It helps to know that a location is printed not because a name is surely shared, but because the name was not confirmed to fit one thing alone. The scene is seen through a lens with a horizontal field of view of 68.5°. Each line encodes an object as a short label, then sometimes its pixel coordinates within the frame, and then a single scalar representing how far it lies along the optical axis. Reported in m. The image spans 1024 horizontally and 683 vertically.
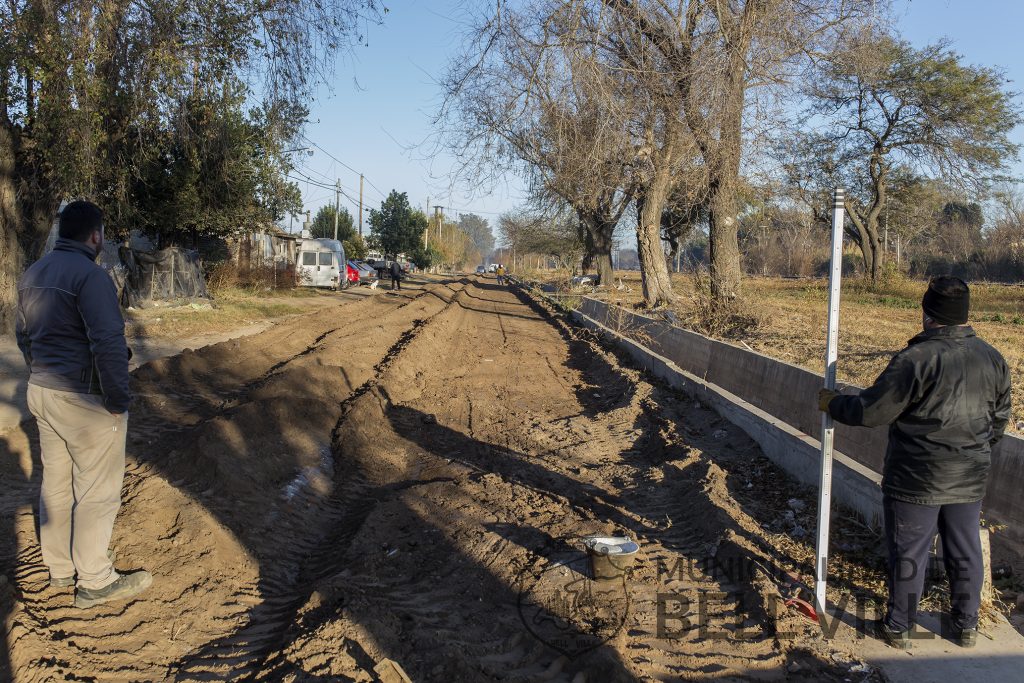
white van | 36.34
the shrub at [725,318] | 13.75
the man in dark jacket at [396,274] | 40.84
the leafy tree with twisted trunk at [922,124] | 28.42
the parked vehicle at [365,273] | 46.03
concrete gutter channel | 3.74
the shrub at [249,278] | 27.16
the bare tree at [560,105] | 11.80
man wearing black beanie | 3.76
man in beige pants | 4.09
